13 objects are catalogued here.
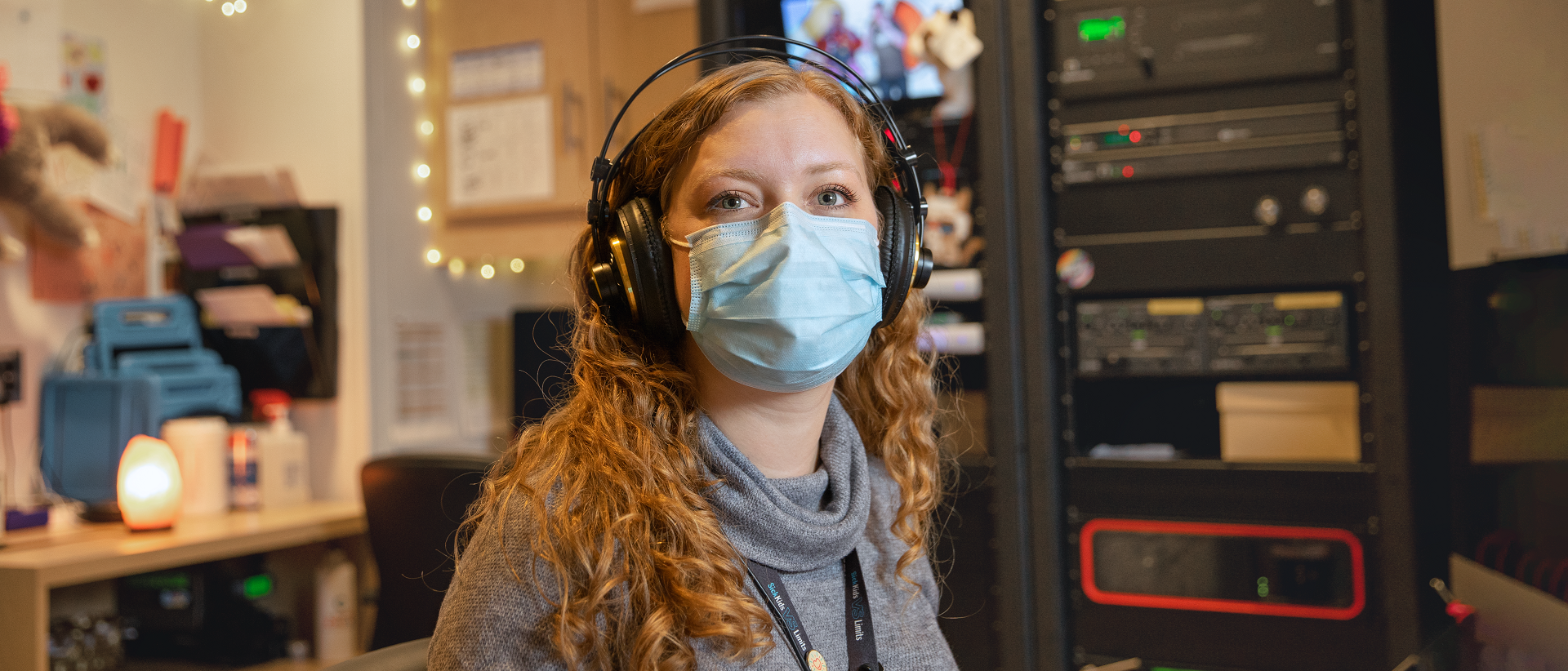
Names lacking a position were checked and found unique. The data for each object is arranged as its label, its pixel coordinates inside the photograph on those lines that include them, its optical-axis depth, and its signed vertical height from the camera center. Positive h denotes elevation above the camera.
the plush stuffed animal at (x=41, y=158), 2.08 +0.48
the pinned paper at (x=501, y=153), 2.57 +0.57
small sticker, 1.97 +0.16
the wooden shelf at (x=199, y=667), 2.08 -0.59
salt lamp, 1.96 -0.20
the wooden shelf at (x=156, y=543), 1.72 -0.30
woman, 0.81 -0.09
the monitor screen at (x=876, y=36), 2.09 +0.69
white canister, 2.19 -0.16
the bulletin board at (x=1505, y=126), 1.62 +0.35
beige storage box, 1.84 -0.14
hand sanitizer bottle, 2.33 -0.18
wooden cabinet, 2.56 +0.73
